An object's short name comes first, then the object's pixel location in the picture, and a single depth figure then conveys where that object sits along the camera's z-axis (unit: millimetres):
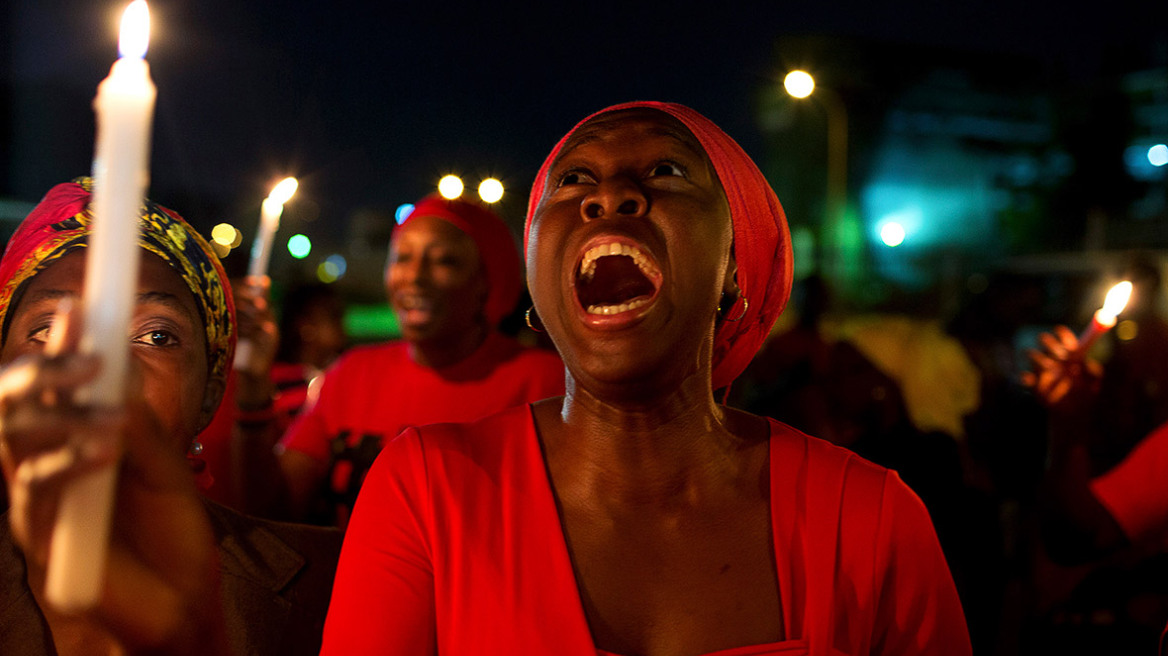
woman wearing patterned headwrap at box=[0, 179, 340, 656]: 784
